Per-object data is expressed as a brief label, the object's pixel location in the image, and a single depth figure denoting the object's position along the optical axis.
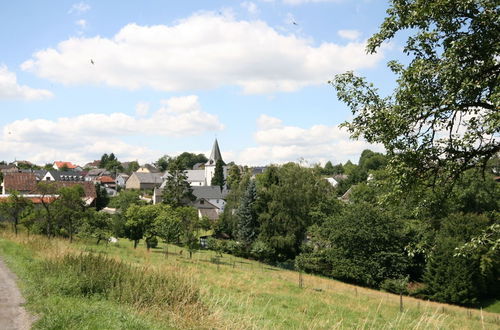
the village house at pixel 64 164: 189.43
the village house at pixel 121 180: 144.68
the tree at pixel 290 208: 49.62
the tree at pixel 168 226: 41.09
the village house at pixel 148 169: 156.38
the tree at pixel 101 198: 76.12
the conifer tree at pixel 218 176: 106.60
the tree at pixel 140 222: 40.95
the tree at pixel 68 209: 34.47
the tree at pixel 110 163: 177.75
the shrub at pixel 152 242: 42.35
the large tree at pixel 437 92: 8.52
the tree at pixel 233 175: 105.81
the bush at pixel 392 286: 37.45
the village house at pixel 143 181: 131.25
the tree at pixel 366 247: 40.72
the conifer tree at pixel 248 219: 53.69
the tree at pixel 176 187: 70.81
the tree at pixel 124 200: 75.13
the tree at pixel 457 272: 34.91
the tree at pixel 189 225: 44.03
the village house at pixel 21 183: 61.81
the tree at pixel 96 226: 35.06
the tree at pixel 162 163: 175.79
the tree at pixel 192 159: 182.60
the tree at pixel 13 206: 33.72
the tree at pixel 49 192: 33.81
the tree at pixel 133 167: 180.75
